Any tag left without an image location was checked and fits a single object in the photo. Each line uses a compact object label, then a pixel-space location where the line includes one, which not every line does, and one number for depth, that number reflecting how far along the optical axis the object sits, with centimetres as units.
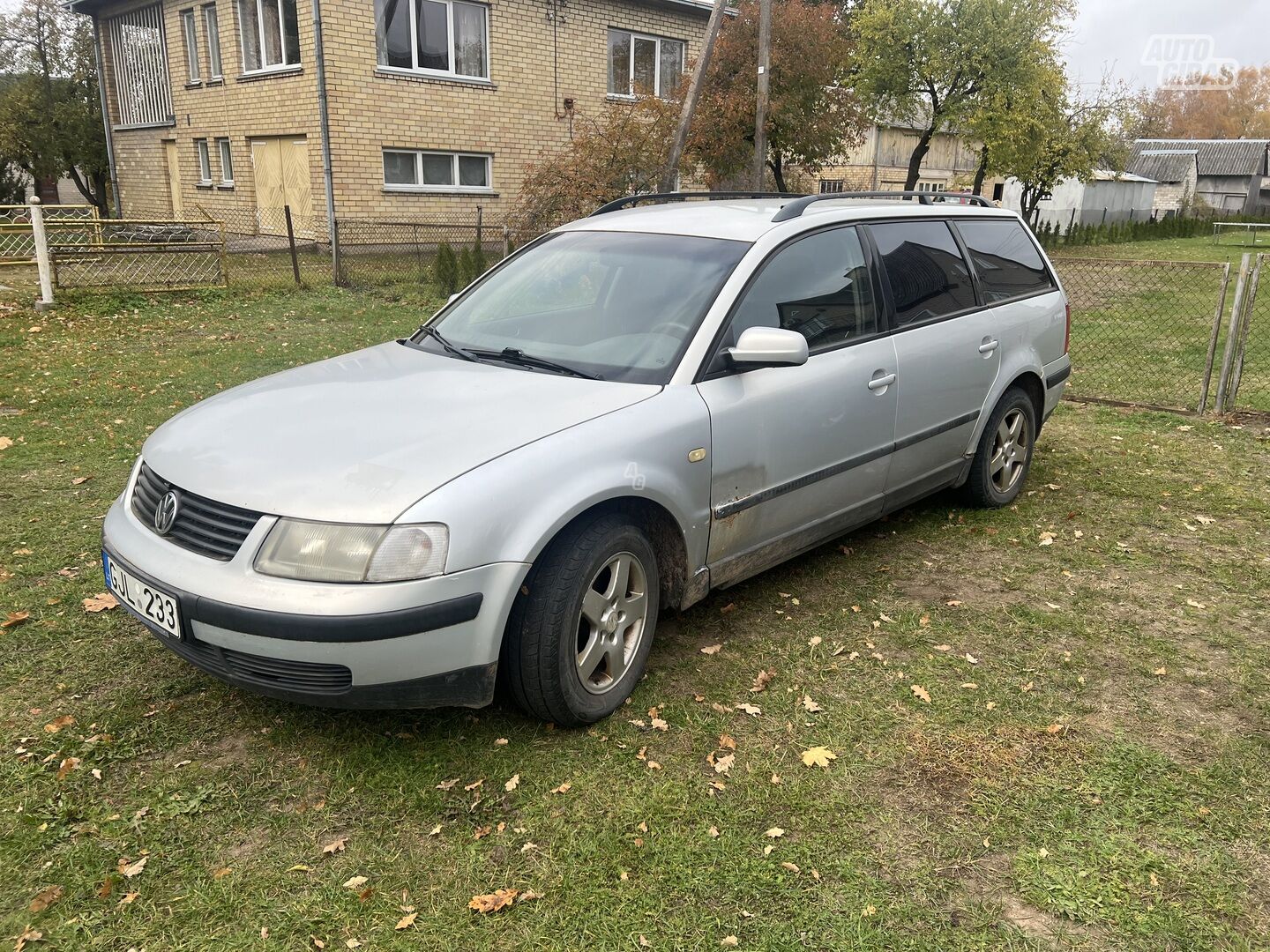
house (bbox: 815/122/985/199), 3195
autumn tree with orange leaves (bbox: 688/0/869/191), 1964
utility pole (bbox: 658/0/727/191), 1264
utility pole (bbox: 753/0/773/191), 1371
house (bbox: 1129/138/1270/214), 6309
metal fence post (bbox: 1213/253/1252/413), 755
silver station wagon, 283
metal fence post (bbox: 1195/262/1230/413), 768
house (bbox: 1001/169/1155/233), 4412
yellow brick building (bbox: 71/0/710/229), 1842
